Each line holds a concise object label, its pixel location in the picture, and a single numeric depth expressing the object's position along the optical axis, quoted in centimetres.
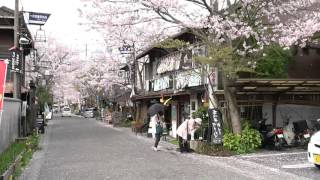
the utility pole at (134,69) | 2520
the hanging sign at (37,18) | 1524
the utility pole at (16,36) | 1529
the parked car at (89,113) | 5375
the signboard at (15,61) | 1531
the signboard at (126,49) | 2330
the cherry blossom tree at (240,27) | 1160
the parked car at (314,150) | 846
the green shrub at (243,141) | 1226
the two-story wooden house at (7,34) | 1964
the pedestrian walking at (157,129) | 1352
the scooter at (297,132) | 1290
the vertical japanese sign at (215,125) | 1242
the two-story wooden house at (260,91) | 1308
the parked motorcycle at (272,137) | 1250
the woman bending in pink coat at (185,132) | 1280
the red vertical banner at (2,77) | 636
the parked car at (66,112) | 6023
